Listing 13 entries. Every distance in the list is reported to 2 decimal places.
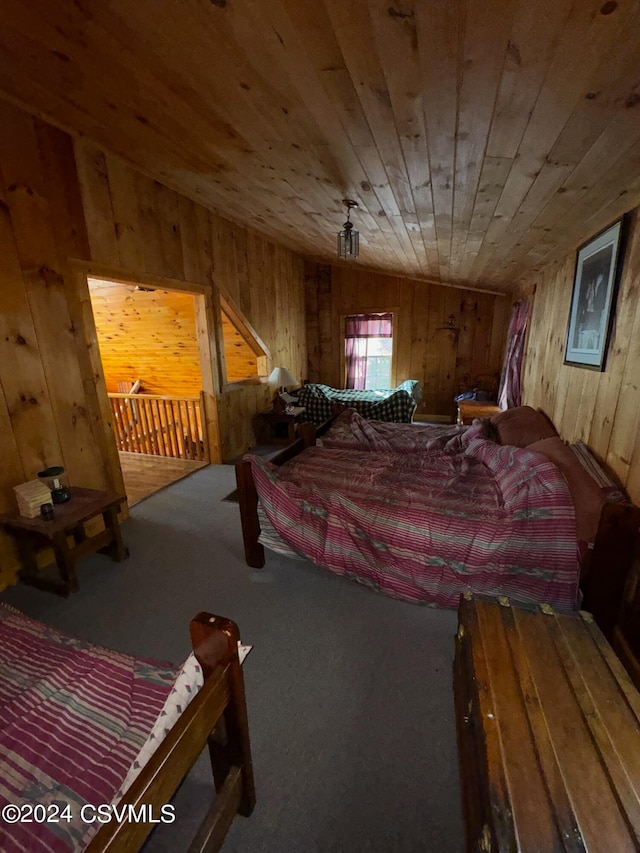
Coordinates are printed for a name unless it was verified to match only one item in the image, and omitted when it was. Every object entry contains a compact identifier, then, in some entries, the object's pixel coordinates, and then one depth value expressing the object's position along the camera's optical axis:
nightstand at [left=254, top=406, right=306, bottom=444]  4.50
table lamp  4.51
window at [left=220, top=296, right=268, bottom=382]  4.03
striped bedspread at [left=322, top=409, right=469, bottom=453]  2.75
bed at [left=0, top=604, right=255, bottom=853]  0.69
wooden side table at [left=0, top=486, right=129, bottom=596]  1.88
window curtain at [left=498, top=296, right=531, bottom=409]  3.75
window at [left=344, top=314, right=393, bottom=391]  5.84
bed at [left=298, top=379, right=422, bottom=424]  4.49
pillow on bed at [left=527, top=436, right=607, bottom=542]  1.48
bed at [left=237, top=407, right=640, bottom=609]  1.54
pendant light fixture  2.43
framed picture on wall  1.79
